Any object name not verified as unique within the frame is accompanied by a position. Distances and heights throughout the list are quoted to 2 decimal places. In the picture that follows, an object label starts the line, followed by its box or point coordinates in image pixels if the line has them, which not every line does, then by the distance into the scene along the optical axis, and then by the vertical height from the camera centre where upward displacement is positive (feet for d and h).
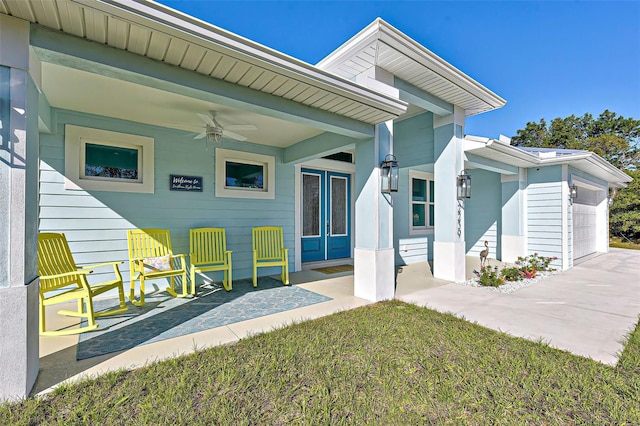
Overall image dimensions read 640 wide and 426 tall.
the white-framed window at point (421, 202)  25.43 +1.11
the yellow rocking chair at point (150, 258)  12.53 -2.07
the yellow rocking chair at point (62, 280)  8.96 -2.26
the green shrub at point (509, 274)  17.75 -3.81
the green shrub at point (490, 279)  16.25 -3.82
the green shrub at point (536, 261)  21.08 -3.69
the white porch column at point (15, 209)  5.97 +0.11
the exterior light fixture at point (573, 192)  22.55 +1.73
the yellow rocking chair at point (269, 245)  16.92 -1.97
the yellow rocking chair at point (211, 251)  14.96 -2.03
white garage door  25.32 -0.98
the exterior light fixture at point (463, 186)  17.49 +1.72
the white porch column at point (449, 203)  17.61 +0.66
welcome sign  15.30 +1.72
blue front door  21.50 -0.10
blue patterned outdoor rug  9.04 -4.03
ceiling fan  12.78 +4.01
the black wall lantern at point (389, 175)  13.24 +1.81
